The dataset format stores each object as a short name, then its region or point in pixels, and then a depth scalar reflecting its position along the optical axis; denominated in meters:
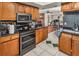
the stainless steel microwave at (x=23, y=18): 1.49
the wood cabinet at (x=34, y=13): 1.67
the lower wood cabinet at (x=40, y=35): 1.88
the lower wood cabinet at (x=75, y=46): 1.31
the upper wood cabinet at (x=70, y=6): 1.33
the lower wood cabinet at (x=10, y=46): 1.14
